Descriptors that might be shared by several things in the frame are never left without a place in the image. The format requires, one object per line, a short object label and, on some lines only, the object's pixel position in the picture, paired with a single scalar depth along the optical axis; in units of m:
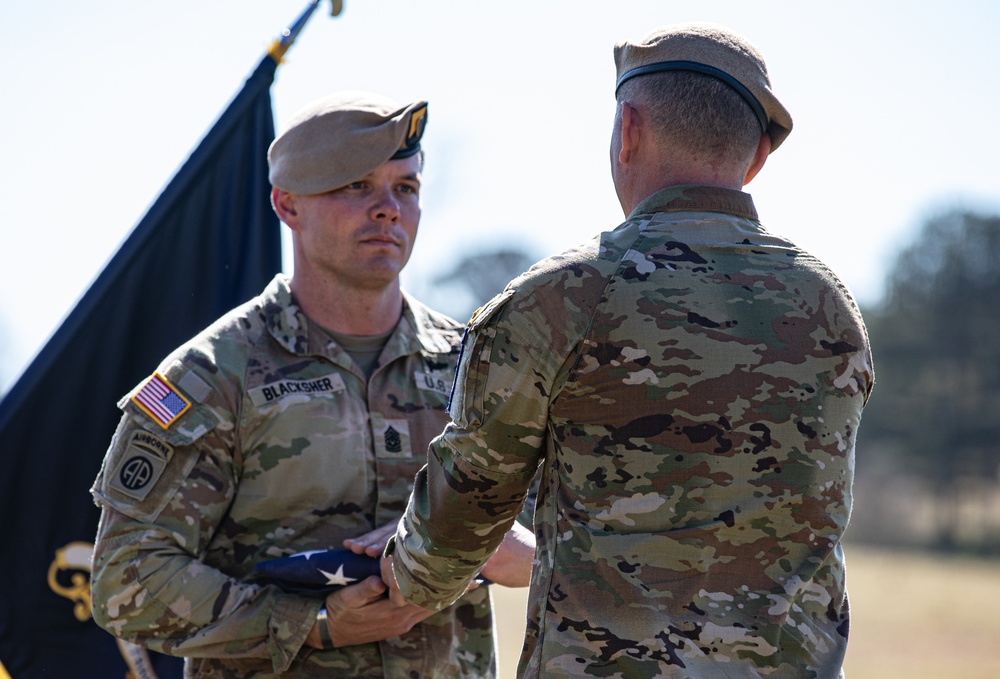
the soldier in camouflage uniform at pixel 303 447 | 6.56
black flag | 8.40
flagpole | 9.10
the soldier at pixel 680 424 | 4.46
